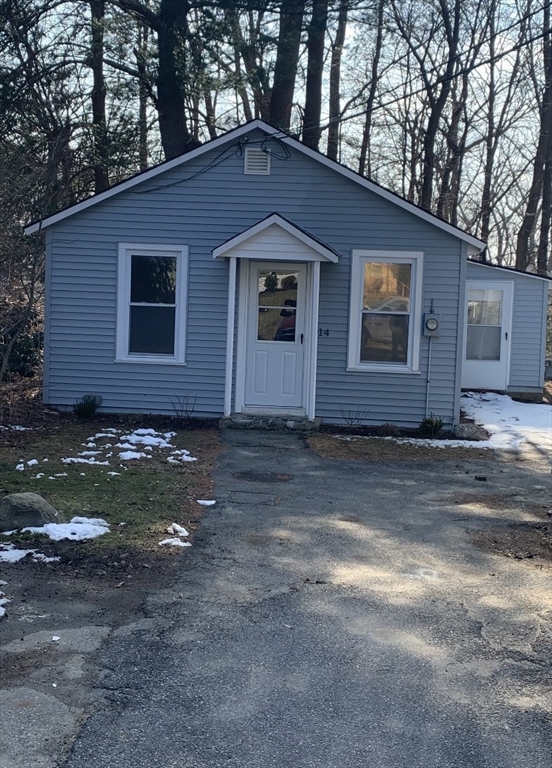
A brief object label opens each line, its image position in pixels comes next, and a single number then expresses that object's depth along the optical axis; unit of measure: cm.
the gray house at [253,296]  1212
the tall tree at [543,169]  2377
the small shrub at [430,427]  1198
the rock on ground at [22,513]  594
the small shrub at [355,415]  1234
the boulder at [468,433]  1203
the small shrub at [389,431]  1201
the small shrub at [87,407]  1221
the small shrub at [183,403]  1238
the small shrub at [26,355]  1549
